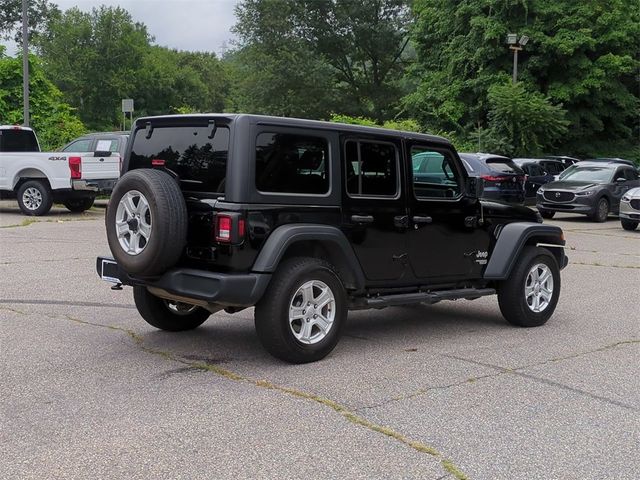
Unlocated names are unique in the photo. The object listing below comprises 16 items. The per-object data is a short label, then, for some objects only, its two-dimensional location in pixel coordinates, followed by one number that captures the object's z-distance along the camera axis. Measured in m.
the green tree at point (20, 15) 62.16
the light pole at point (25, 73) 22.27
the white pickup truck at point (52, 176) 16.75
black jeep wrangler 5.32
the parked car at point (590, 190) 20.33
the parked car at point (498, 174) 17.98
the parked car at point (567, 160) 29.15
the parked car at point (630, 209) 17.86
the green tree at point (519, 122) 32.41
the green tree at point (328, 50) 53.16
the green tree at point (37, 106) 25.97
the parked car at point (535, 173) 23.48
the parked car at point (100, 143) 18.42
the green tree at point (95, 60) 63.25
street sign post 24.91
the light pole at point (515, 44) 31.02
